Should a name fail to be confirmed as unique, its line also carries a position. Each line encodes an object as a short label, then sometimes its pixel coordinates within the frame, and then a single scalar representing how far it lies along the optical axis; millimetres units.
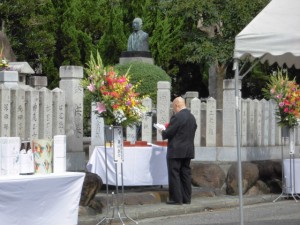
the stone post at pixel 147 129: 19062
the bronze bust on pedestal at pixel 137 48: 26062
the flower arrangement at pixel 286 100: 17688
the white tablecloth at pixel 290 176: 17844
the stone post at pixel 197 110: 19297
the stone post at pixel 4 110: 14062
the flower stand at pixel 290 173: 17828
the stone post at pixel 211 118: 19516
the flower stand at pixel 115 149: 13359
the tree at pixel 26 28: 30328
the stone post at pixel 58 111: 15930
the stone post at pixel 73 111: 16344
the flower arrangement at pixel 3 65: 15614
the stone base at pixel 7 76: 14836
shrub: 23500
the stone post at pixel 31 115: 15000
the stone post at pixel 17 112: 14531
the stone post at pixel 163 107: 19078
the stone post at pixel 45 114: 15500
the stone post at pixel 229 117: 19359
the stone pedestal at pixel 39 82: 19931
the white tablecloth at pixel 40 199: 10062
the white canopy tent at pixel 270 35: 9930
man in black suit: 15234
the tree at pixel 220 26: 31766
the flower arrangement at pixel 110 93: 13078
